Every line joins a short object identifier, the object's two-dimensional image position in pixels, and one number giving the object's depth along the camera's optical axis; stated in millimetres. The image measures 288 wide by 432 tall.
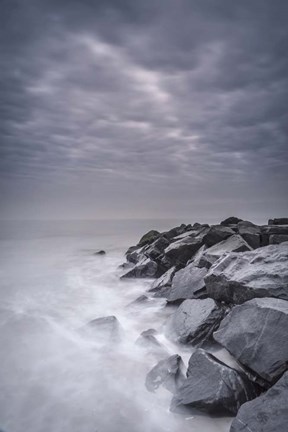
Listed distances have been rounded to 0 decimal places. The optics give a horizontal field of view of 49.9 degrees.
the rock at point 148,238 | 18461
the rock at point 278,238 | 8742
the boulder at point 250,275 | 5090
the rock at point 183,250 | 10695
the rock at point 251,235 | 9180
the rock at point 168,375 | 4211
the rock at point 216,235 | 9773
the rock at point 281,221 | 12391
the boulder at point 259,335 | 3591
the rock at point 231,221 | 14070
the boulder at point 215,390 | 3520
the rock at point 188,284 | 6988
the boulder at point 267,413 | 2833
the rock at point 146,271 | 11914
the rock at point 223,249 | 8062
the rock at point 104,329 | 6066
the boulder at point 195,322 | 5355
